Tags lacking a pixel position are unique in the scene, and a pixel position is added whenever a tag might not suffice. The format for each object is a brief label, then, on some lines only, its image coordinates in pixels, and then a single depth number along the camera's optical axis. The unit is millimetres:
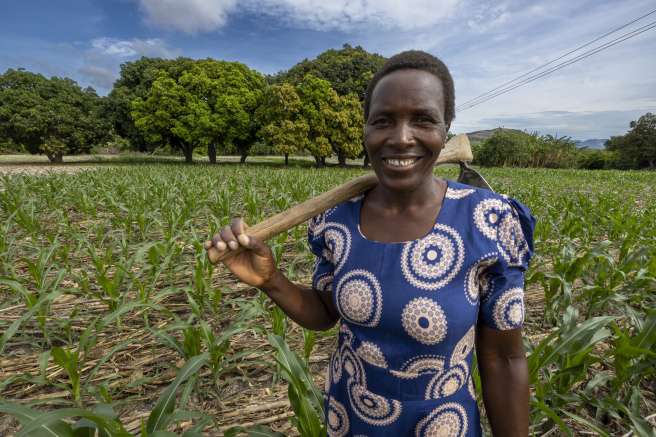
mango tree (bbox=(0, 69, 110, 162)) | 23828
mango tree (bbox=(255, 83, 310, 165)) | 23422
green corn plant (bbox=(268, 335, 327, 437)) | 1314
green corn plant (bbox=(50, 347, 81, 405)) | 1545
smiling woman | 903
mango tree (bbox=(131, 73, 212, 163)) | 24922
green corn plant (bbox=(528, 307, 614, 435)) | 1520
